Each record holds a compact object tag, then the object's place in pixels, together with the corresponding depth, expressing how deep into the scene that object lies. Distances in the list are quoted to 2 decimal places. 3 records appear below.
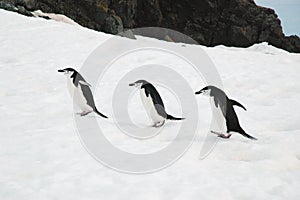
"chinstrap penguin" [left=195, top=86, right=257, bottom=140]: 9.04
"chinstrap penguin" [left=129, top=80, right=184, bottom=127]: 10.38
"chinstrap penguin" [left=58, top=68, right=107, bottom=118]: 11.39
